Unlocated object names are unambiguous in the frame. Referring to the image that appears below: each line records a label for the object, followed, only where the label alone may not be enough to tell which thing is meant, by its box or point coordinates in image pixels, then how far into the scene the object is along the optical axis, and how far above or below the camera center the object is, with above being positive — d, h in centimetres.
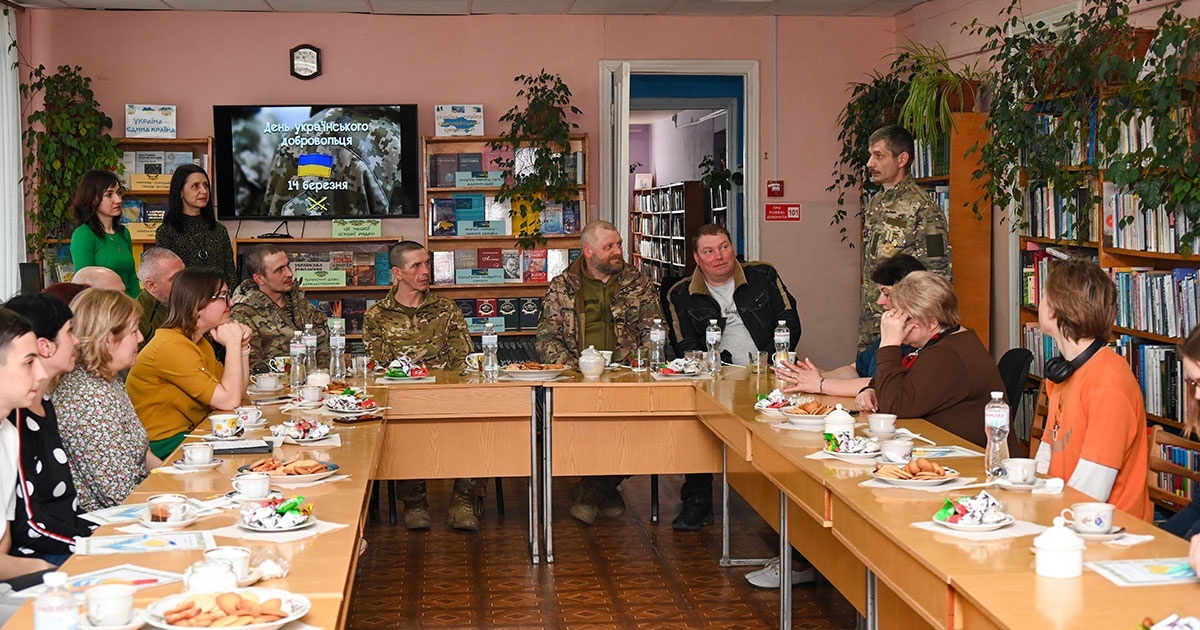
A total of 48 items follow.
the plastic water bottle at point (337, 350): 542 -41
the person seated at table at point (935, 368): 412 -39
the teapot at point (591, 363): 546 -48
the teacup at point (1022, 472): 300 -53
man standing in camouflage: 645 +15
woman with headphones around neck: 324 -41
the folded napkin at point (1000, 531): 258 -59
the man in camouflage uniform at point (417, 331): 620 -38
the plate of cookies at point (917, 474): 303 -55
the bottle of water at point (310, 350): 536 -41
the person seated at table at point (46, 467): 305 -51
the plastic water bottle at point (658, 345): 575 -43
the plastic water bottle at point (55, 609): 186 -51
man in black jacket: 618 -26
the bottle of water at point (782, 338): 546 -38
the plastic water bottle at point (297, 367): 508 -45
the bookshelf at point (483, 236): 857 +12
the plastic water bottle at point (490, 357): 552 -45
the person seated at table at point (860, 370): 473 -47
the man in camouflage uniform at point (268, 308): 628 -26
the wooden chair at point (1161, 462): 361 -62
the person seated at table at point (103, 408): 354 -42
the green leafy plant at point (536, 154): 826 +65
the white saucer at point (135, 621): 203 -58
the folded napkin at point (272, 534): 266 -59
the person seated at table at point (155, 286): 592 -13
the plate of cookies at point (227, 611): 201 -57
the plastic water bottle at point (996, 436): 302 -45
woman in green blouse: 655 +20
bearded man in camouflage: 631 -29
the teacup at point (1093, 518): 256 -55
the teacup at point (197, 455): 345 -54
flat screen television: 841 +63
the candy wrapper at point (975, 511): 262 -55
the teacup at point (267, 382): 504 -50
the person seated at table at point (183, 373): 456 -42
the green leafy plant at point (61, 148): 786 +69
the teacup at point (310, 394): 464 -50
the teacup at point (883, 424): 373 -52
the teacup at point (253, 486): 299 -54
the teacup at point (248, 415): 414 -52
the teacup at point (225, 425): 392 -52
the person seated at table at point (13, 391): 283 -29
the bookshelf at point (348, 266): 848 -7
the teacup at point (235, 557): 229 -54
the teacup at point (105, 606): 203 -55
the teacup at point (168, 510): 278 -56
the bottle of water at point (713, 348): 559 -43
